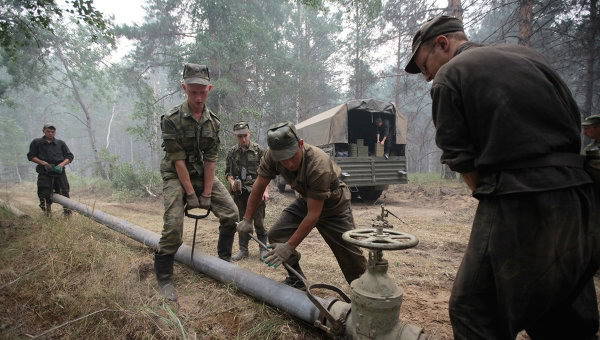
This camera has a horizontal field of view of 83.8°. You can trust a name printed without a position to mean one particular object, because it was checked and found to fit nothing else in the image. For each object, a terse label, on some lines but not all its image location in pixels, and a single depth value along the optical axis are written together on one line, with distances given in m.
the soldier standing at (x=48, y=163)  6.34
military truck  8.88
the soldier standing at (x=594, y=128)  3.78
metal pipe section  2.42
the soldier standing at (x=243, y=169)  5.00
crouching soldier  2.58
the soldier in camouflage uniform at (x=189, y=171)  3.21
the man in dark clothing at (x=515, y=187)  1.36
